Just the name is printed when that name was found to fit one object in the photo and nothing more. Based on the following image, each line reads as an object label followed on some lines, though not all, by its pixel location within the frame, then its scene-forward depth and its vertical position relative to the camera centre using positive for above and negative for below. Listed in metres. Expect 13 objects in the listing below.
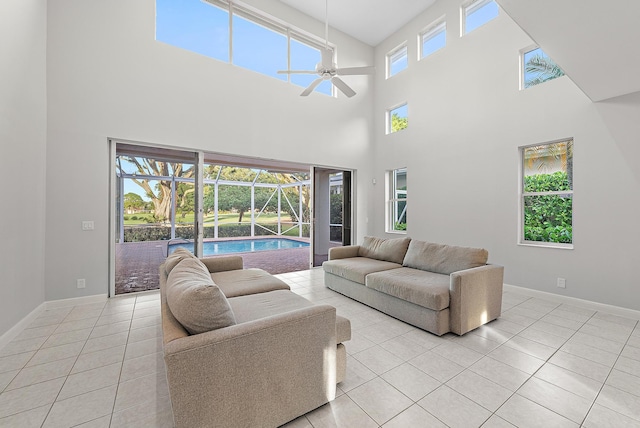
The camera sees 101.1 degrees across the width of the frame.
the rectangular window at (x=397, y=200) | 6.06 +0.35
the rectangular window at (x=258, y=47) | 4.90 +3.32
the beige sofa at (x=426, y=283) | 2.61 -0.77
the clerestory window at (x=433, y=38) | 5.26 +3.67
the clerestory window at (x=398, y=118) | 5.98 +2.28
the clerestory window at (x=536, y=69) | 3.79 +2.18
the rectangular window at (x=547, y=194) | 3.71 +0.30
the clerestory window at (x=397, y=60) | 6.09 +3.71
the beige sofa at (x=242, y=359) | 1.21 -0.76
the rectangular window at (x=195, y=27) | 4.21 +3.22
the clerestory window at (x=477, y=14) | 4.47 +3.55
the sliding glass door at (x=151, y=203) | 4.53 +0.28
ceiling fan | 3.50 +2.00
